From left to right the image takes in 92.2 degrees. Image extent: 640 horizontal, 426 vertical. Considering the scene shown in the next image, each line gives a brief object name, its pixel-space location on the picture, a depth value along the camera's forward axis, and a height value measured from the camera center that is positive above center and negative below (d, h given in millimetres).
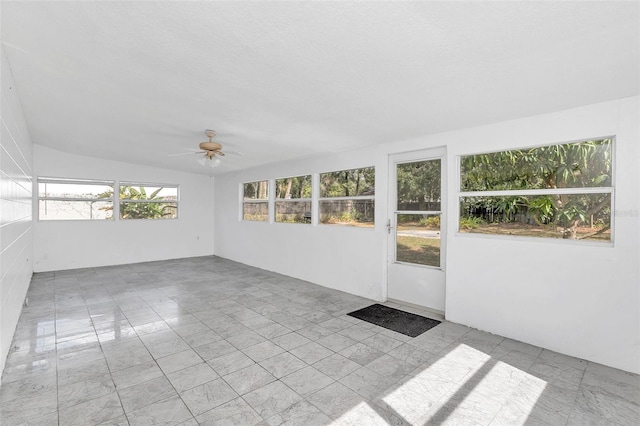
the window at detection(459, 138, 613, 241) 2816 +213
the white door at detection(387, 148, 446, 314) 4004 -228
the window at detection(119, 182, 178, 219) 7336 +235
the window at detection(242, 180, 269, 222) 6930 +232
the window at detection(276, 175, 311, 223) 5840 +230
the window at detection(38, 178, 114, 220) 6352 +231
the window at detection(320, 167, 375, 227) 4767 +233
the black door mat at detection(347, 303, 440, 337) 3438 -1309
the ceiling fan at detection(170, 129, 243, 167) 4086 +818
